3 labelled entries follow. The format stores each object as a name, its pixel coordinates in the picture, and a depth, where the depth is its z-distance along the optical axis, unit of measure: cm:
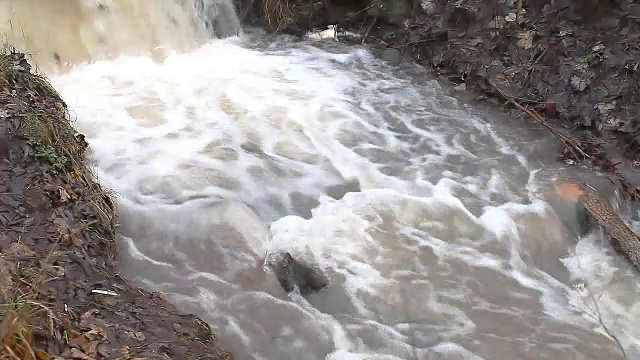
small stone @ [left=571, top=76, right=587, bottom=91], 590
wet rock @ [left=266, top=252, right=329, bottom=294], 380
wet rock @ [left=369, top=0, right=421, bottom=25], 765
